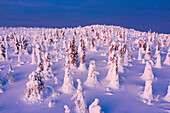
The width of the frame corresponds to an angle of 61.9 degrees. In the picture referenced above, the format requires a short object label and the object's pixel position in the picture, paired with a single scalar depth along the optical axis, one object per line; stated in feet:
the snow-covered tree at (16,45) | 143.13
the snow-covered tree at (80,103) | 49.41
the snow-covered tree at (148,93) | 62.18
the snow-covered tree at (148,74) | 87.41
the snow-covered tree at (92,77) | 70.75
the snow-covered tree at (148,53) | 144.24
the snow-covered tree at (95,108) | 47.02
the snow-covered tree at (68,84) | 62.49
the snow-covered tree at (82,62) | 90.37
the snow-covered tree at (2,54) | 117.77
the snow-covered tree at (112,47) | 104.56
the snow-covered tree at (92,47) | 149.44
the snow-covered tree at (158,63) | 117.60
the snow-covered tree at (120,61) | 96.99
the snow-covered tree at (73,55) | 93.73
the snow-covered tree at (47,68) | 78.80
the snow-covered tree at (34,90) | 55.77
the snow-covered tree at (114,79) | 71.62
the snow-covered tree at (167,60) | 130.93
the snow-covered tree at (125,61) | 114.11
